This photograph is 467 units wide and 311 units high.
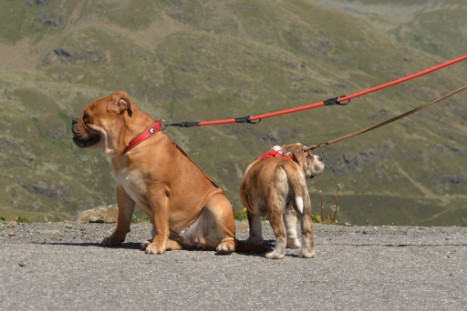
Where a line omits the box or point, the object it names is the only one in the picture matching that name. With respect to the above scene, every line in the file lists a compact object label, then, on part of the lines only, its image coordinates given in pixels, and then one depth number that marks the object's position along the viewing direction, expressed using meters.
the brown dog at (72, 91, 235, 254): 11.23
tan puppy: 11.22
